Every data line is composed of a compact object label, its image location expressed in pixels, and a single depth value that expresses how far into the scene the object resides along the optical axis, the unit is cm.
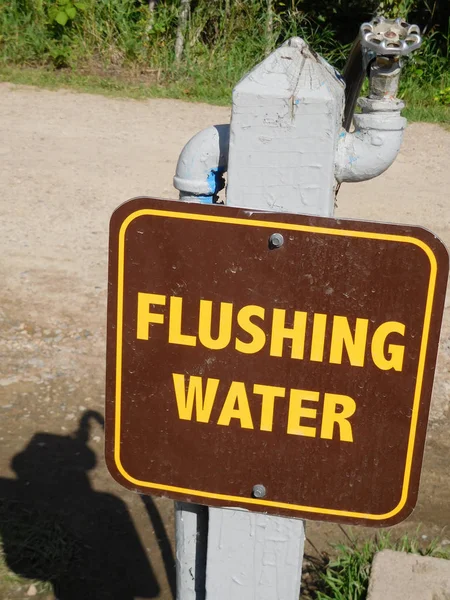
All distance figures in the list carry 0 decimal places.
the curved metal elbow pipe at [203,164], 144
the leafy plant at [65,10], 871
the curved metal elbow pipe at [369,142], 141
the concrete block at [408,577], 262
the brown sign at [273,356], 130
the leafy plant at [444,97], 855
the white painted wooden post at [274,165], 131
